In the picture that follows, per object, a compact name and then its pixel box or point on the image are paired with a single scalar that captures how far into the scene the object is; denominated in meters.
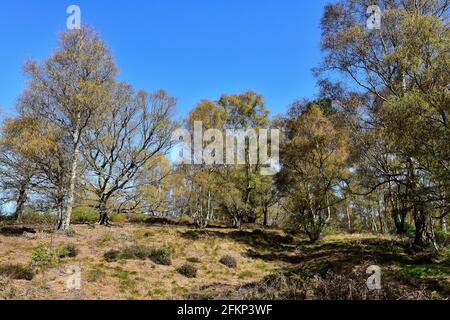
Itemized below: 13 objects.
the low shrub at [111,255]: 15.41
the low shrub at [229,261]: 17.70
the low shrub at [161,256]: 16.31
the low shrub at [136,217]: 31.04
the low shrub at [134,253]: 16.16
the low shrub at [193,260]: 17.61
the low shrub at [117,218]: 29.89
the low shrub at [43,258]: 12.92
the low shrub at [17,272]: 11.16
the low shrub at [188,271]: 14.94
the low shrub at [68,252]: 14.88
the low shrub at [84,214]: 28.91
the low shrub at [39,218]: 23.25
